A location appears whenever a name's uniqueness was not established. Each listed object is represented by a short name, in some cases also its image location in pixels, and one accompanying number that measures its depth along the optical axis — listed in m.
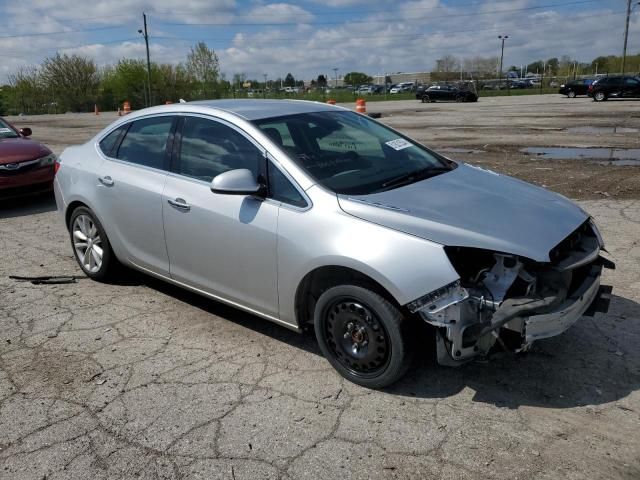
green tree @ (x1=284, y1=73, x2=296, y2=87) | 115.38
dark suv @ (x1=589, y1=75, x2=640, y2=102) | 32.25
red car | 8.10
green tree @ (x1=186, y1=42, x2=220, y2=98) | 64.38
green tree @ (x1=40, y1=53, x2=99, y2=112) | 55.47
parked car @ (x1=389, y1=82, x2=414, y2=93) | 73.83
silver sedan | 2.95
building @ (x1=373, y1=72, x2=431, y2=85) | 109.64
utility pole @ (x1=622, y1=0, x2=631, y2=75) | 56.04
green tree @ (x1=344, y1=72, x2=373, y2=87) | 132.00
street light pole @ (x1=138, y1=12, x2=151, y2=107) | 50.75
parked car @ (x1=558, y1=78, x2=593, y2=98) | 38.88
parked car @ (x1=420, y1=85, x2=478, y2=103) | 39.91
